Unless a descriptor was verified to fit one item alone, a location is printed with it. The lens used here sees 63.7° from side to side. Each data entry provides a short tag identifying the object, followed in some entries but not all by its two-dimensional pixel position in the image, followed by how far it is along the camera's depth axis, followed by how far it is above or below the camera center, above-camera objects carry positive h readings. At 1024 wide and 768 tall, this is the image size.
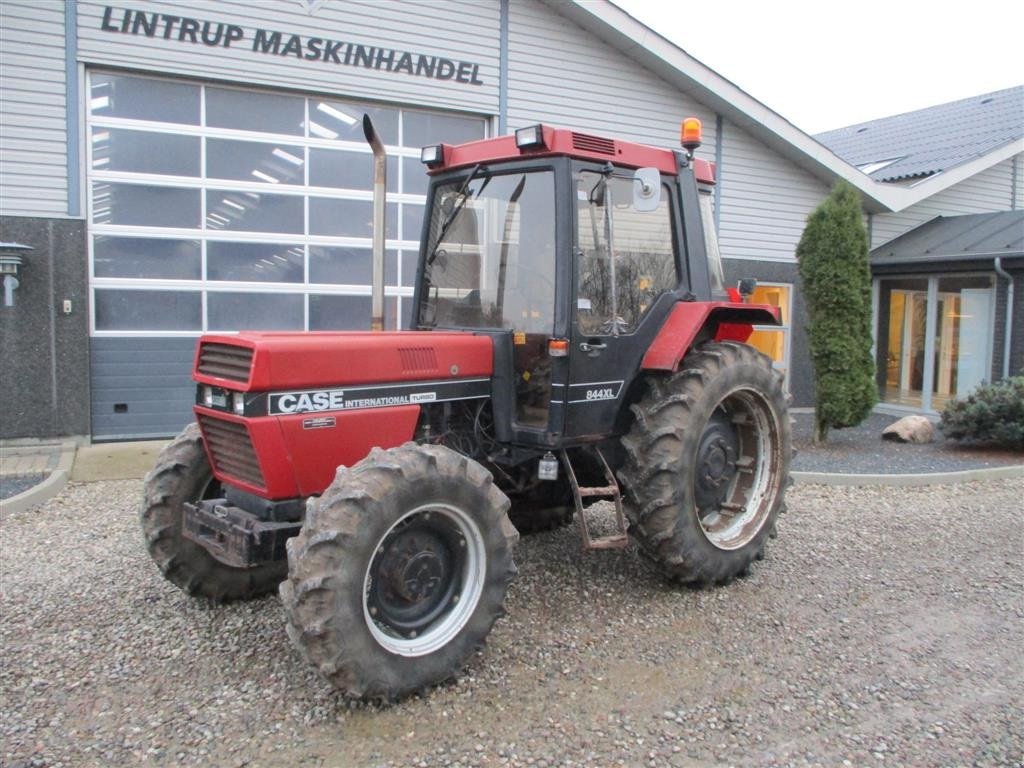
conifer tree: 9.27 +0.19
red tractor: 3.45 -0.55
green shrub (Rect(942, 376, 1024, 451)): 9.41 -1.07
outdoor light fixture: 8.09 +0.41
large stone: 10.24 -1.35
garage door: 8.90 +1.00
